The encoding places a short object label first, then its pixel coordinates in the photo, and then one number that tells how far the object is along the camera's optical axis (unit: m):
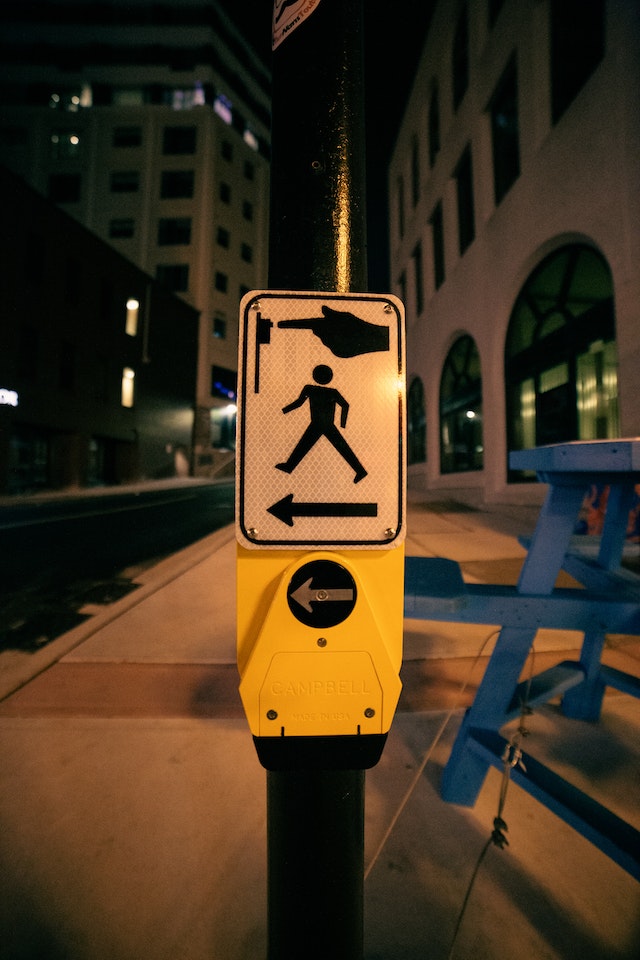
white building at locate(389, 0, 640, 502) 6.56
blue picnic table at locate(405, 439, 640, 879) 1.33
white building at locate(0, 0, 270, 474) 31.27
